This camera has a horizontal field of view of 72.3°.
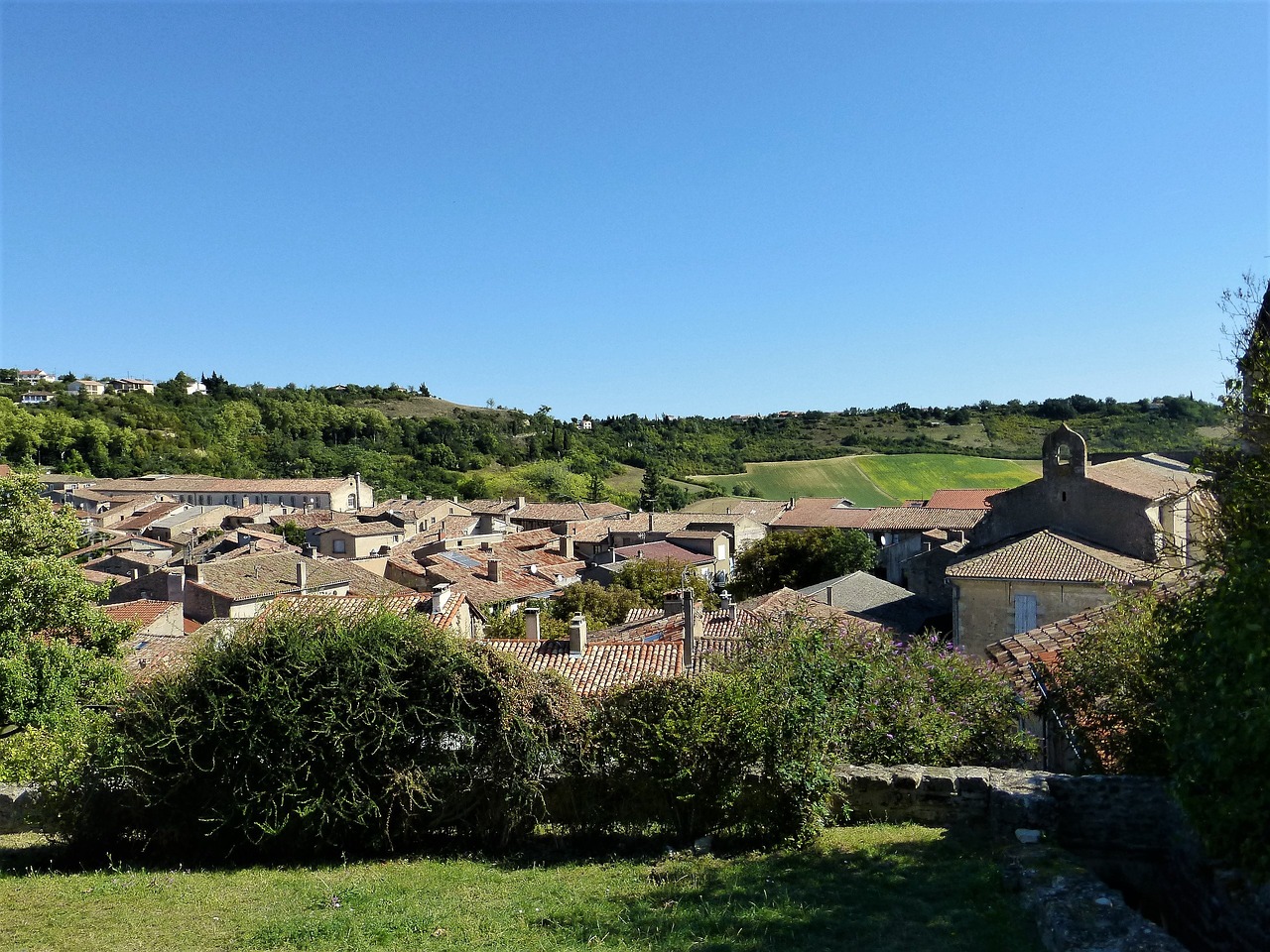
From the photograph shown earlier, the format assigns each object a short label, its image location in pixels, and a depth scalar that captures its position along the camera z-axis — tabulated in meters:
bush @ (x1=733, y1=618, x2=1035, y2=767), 10.30
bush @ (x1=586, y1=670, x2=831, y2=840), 9.41
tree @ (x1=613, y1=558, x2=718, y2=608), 41.06
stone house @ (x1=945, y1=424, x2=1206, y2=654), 23.25
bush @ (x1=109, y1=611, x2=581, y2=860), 9.58
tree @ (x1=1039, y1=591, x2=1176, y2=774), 9.91
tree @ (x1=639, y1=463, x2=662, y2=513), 96.56
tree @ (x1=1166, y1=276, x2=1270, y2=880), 6.01
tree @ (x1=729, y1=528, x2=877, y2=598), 44.81
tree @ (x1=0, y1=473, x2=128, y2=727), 12.84
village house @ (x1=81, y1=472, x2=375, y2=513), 91.06
